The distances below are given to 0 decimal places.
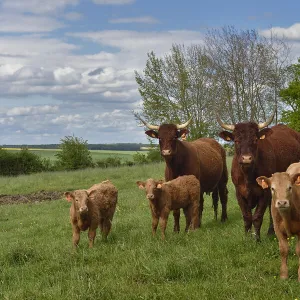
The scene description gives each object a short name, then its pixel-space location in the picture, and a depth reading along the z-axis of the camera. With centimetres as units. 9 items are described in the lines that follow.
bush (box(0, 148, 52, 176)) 4734
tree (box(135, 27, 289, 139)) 4684
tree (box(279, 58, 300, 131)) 4556
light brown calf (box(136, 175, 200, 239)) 1088
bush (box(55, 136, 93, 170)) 4875
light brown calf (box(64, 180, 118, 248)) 1008
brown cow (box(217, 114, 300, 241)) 980
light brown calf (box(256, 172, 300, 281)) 719
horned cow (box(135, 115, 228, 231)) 1207
